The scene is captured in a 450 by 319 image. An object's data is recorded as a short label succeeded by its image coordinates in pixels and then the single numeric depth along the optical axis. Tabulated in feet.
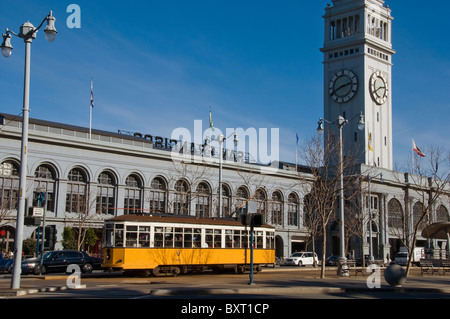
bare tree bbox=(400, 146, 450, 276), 239.60
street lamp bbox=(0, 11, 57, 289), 67.56
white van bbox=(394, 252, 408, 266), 208.21
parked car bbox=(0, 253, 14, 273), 127.85
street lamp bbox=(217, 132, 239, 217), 144.08
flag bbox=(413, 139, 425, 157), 176.53
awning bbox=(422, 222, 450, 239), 124.57
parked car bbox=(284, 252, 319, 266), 187.11
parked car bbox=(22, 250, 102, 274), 115.55
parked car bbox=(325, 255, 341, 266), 199.84
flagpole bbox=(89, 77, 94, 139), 180.75
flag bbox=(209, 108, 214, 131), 174.84
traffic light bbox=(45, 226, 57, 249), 105.70
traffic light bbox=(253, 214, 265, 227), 73.51
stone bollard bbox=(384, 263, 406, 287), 74.54
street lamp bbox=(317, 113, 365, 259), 109.09
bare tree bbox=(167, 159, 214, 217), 194.49
